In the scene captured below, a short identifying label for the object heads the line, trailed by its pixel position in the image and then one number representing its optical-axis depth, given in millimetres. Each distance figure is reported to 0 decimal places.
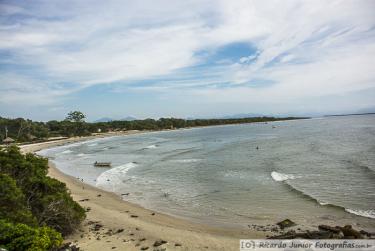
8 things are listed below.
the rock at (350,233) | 14662
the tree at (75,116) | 138750
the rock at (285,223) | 18345
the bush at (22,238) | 11680
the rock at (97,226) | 18438
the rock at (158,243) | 15598
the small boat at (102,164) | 46253
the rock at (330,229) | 15427
